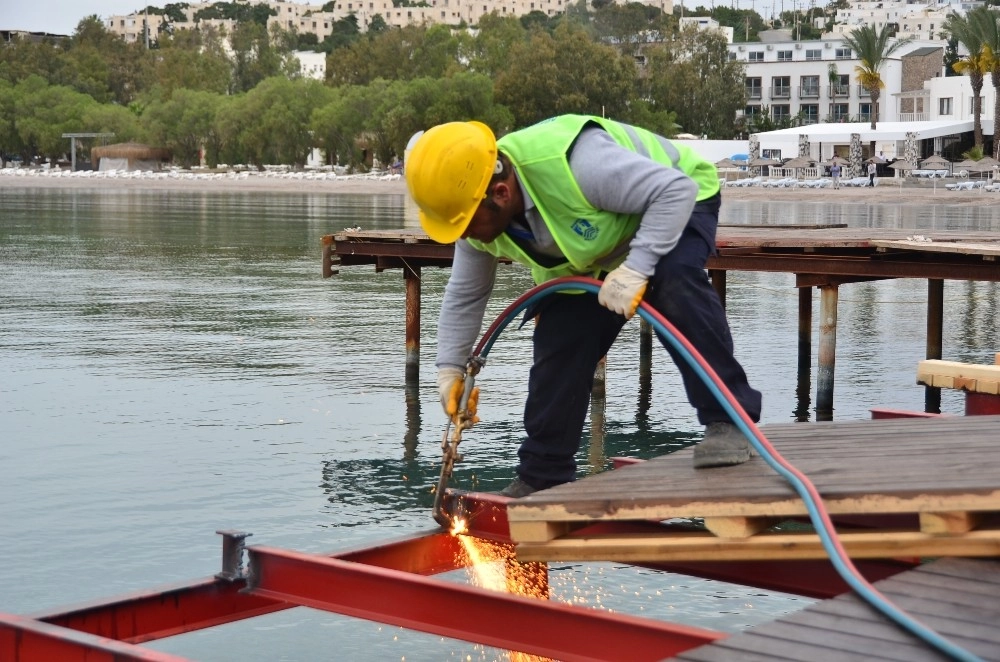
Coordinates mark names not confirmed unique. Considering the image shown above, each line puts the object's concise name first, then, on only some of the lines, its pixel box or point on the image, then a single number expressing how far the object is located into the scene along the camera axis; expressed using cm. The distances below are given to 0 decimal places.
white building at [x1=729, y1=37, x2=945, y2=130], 12244
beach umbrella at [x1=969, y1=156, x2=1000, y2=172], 7019
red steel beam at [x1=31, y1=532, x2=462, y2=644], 545
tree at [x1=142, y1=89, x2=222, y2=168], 12412
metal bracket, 575
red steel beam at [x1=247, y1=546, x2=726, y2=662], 483
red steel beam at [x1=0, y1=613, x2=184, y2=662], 478
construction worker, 534
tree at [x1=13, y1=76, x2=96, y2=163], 13562
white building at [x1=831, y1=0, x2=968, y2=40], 18271
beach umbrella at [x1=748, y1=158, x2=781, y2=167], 8231
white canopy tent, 7662
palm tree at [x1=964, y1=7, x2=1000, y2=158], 7956
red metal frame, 488
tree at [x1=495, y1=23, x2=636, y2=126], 10006
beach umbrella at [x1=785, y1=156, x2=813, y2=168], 7712
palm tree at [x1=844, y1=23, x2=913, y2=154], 8919
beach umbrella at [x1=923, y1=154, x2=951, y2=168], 7531
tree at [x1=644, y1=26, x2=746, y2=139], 10962
